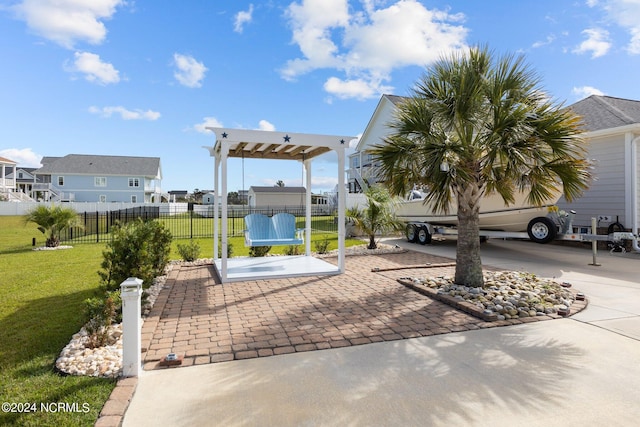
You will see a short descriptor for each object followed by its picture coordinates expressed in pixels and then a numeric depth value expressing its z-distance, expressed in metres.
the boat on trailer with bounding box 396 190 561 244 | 10.06
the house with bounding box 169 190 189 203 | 83.30
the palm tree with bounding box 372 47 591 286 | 5.39
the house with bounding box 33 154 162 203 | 42.47
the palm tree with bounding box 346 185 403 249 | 11.73
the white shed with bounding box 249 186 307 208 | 40.53
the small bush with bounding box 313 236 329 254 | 10.64
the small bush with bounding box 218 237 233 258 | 9.49
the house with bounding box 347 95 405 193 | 24.92
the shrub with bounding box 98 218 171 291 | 5.30
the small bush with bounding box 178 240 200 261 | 9.10
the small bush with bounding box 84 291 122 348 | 3.75
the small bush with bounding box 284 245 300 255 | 10.27
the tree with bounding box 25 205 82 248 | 12.02
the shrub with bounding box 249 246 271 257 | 9.73
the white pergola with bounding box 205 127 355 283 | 6.78
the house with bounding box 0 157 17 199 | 35.41
